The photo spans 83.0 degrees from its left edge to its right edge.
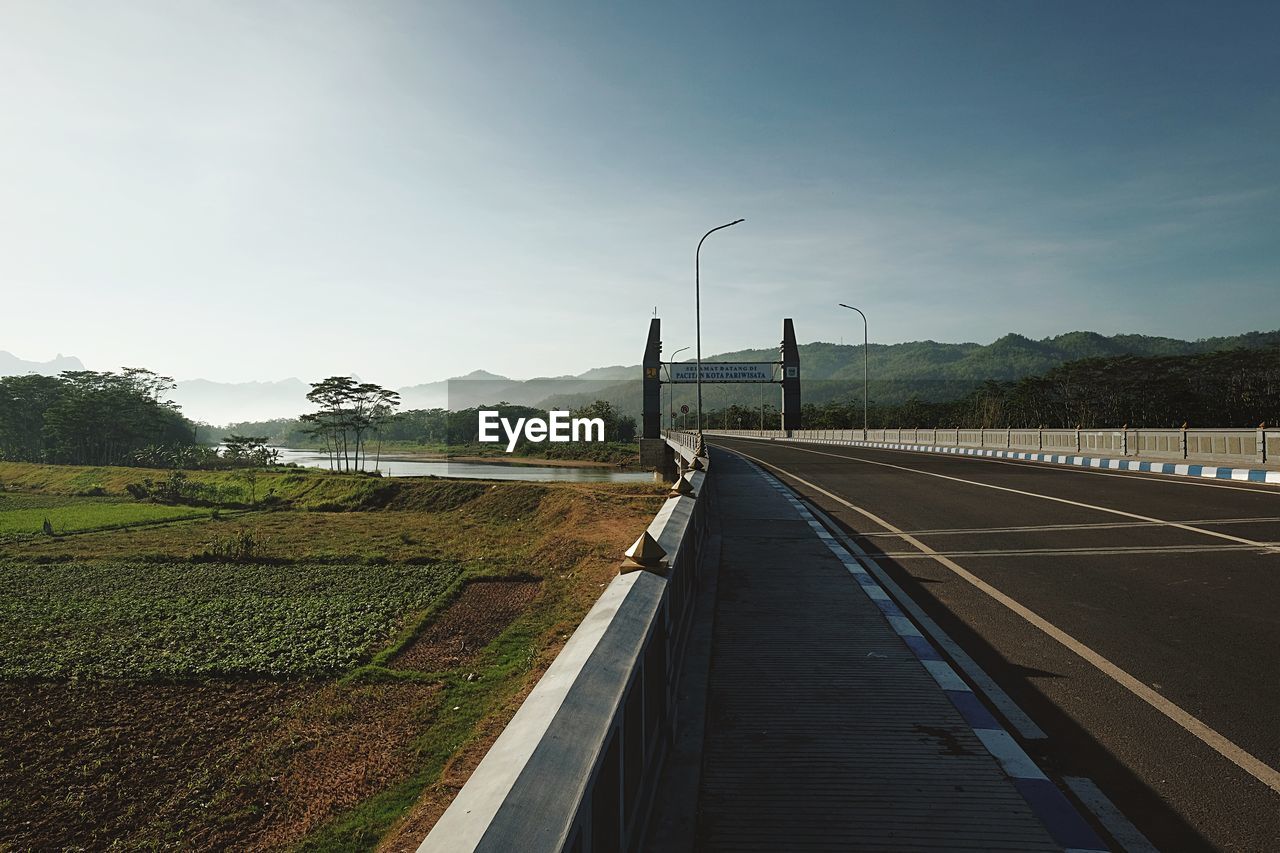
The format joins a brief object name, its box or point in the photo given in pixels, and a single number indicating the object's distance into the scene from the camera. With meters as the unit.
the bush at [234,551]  30.60
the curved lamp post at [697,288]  26.50
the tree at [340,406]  96.50
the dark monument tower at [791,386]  73.94
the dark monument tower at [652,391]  66.06
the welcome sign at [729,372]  65.12
